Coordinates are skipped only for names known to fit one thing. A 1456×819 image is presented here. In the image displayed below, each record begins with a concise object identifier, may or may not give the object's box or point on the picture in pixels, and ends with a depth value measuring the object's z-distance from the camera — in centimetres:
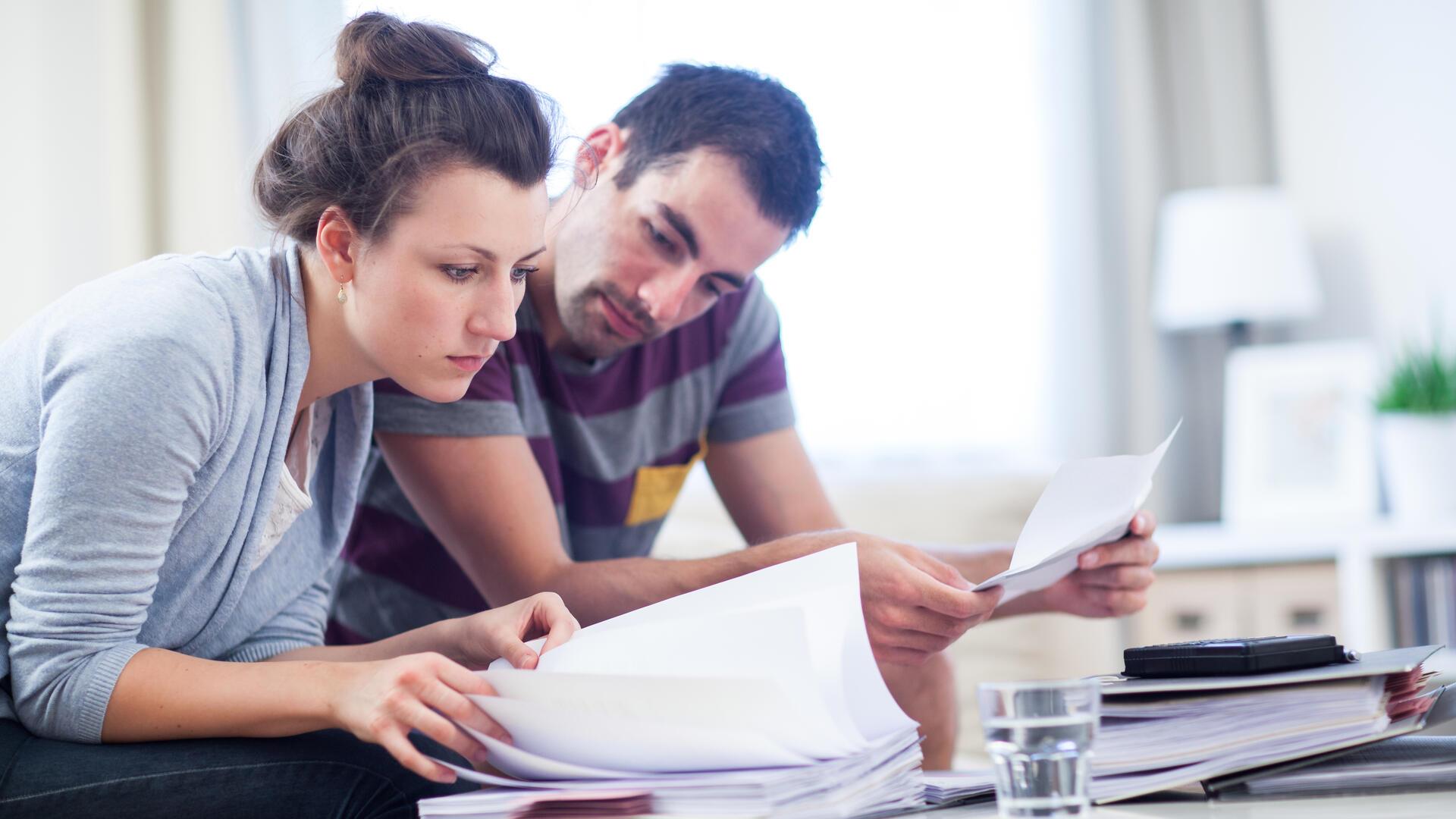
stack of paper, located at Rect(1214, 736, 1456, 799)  228
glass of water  217
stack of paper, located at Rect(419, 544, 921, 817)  220
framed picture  511
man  287
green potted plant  469
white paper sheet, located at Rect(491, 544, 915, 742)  227
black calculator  232
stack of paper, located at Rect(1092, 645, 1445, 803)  228
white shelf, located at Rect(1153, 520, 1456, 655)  456
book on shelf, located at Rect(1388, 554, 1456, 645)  458
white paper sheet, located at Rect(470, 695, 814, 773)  221
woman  239
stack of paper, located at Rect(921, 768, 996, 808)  231
